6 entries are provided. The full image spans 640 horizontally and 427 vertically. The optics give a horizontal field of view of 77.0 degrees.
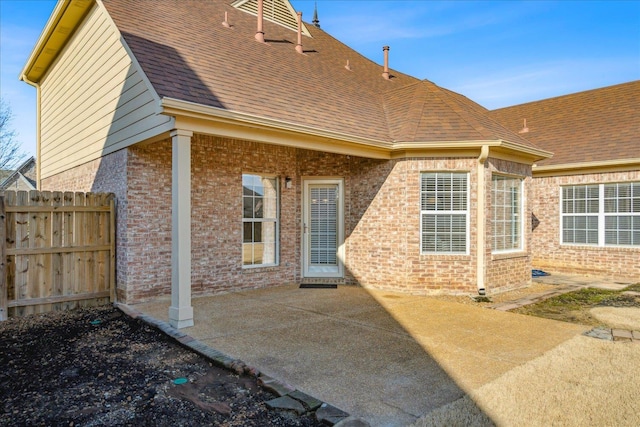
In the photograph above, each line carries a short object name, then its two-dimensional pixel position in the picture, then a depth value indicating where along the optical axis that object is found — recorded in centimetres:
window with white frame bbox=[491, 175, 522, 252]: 847
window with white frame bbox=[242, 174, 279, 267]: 835
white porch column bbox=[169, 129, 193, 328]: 544
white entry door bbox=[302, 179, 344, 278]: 916
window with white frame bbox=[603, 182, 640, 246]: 992
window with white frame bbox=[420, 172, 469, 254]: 809
